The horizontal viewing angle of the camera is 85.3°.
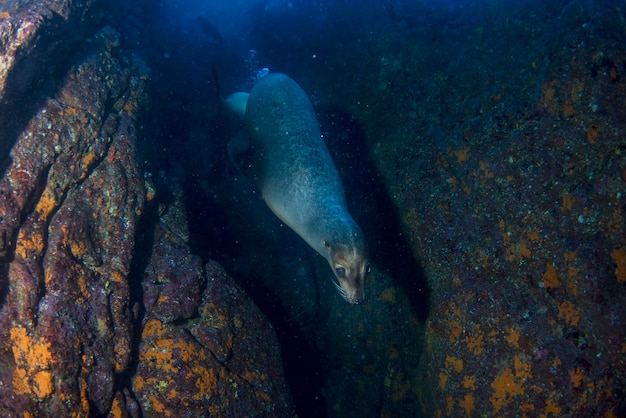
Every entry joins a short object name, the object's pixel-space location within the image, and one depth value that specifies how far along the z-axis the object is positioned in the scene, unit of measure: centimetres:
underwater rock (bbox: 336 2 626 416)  262
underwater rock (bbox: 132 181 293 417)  270
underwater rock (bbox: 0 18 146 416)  213
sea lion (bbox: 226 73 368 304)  310
